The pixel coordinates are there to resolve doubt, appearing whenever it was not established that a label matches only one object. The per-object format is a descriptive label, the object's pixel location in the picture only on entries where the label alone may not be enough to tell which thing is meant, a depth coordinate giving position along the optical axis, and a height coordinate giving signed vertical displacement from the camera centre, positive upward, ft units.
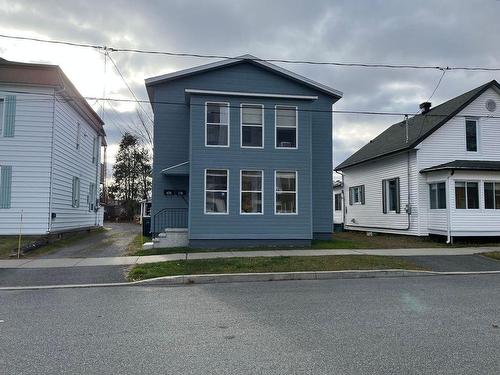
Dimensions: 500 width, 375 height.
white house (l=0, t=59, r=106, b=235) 58.70 +9.31
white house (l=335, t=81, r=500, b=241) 64.59 +6.85
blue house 56.18 +7.90
